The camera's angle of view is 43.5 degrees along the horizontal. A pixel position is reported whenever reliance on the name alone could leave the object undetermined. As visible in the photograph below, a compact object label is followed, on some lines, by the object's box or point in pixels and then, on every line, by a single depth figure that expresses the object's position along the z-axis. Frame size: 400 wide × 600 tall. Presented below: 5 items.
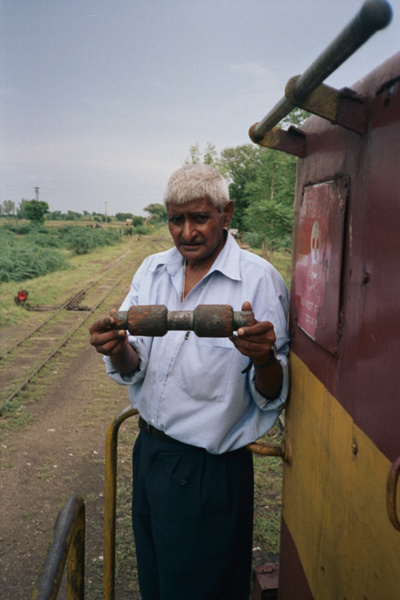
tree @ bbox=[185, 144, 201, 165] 24.11
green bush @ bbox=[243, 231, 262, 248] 38.19
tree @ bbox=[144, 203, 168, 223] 94.54
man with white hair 2.13
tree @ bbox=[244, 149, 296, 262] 18.11
